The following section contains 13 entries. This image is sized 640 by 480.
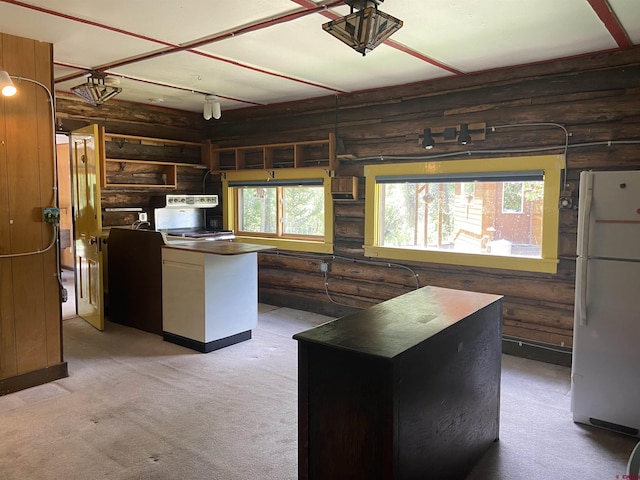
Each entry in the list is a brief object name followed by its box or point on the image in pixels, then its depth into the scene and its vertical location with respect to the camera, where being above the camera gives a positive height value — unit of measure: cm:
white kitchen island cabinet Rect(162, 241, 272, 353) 430 -82
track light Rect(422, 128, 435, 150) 464 +63
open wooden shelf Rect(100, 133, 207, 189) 557 +44
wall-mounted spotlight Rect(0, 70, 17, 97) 310 +77
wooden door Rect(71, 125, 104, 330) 491 -19
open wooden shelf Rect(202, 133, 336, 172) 553 +61
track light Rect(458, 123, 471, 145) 441 +65
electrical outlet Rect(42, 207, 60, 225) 356 -7
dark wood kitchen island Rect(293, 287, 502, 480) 192 -81
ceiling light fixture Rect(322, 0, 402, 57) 261 +98
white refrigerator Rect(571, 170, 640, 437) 287 -59
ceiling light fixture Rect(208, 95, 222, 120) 510 +103
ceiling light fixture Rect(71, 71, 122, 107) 440 +106
